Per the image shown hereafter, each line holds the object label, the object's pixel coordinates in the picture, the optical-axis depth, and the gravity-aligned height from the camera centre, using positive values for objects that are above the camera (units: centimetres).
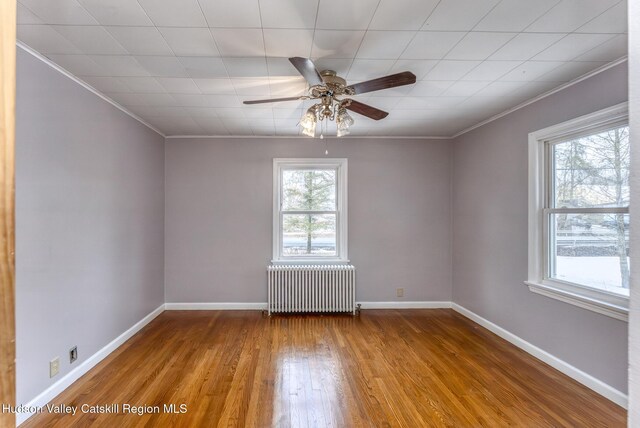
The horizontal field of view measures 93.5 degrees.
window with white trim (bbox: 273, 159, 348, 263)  429 +7
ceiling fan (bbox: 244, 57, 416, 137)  187 +88
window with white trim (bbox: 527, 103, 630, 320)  225 +4
